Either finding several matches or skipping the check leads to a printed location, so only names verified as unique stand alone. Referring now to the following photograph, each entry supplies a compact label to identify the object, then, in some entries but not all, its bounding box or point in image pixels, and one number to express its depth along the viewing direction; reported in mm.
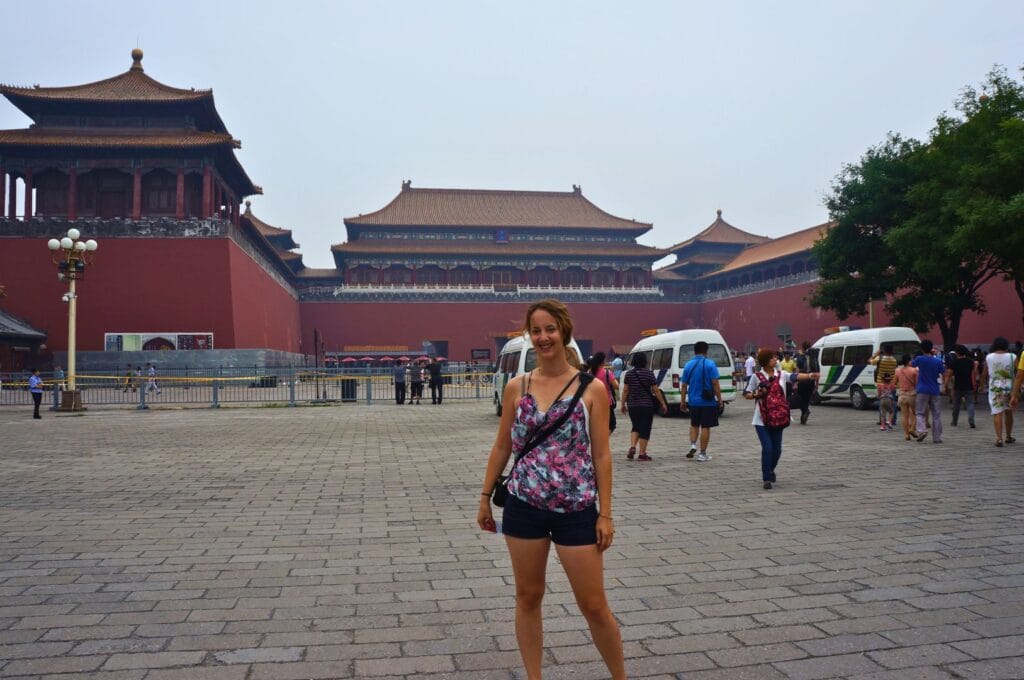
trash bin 19375
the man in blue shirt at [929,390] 8906
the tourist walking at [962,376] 10391
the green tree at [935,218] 12922
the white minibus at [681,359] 13683
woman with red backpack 6094
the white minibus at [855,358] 14195
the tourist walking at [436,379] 18641
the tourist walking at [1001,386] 8414
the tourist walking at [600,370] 8195
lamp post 16016
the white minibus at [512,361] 12812
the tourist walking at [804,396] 11539
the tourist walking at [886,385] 10594
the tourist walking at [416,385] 19094
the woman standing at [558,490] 2268
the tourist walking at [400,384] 18877
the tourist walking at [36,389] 14250
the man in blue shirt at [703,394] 7789
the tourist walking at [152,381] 18891
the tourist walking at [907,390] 9344
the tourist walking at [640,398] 7953
